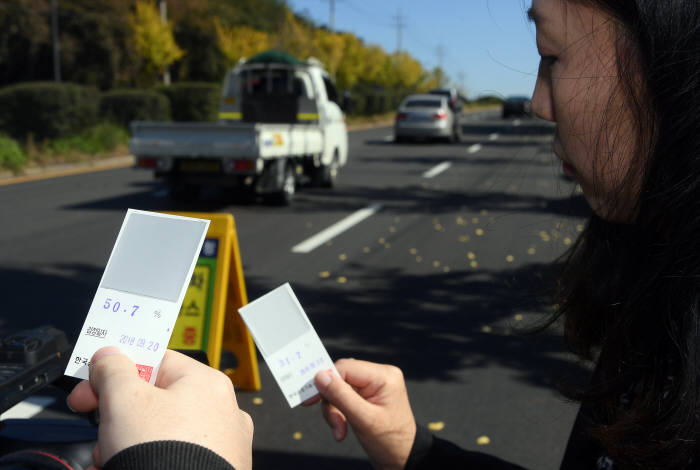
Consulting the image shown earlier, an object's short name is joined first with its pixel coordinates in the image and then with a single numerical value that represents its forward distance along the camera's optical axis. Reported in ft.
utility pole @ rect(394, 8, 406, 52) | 254.78
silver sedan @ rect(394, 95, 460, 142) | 83.71
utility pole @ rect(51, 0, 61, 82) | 87.99
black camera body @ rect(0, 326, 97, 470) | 4.36
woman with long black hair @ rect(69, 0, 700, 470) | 2.53
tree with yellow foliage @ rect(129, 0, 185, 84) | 104.12
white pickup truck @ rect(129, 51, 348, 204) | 34.37
